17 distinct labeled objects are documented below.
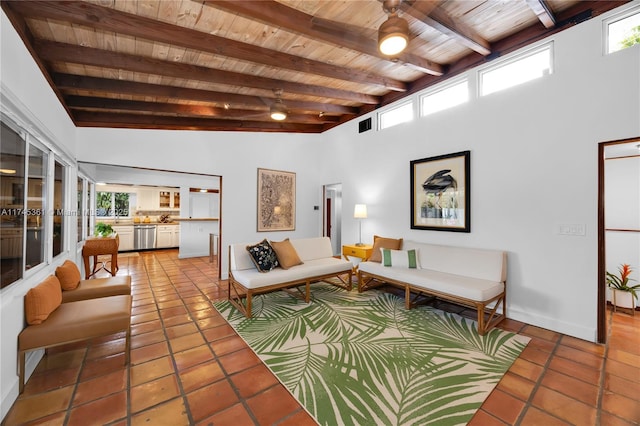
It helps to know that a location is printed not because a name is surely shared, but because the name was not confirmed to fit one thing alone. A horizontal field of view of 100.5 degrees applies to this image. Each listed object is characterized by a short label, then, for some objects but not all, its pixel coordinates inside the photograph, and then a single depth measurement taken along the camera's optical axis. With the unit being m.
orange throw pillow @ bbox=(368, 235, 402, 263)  4.25
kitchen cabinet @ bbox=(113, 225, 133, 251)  7.72
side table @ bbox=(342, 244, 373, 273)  4.61
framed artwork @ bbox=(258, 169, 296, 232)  5.44
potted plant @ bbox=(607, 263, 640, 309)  3.26
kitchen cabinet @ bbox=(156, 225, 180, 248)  8.28
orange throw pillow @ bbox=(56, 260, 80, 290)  2.84
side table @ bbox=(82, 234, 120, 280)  4.39
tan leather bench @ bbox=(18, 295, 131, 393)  1.94
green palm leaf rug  1.79
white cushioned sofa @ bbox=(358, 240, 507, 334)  2.92
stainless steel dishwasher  7.96
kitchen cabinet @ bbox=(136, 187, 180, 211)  8.55
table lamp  4.85
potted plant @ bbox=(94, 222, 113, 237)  4.84
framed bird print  3.61
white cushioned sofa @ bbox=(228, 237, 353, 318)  3.34
